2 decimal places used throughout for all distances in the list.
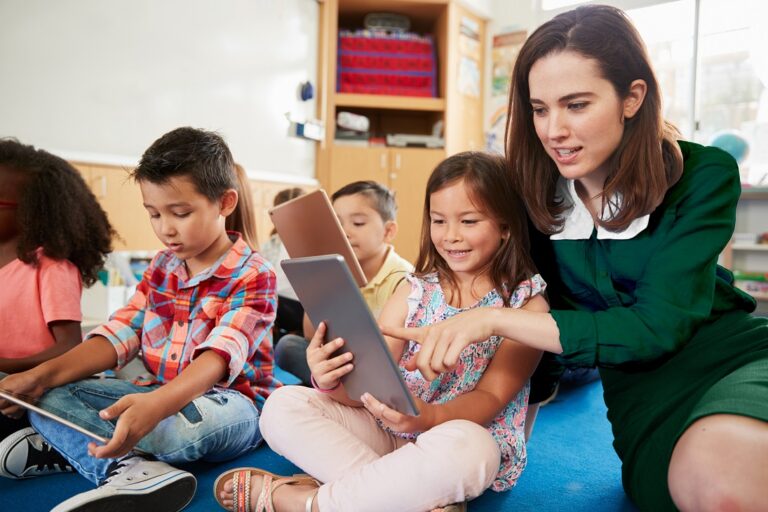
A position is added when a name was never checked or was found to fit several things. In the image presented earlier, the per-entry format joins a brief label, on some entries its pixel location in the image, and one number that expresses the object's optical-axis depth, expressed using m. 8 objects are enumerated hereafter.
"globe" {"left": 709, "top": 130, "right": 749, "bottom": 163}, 3.06
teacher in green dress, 0.78
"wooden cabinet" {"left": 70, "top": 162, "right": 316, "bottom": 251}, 2.10
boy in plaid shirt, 0.92
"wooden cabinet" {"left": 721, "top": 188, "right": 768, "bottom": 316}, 2.87
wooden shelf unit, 3.28
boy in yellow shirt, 1.53
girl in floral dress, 0.79
